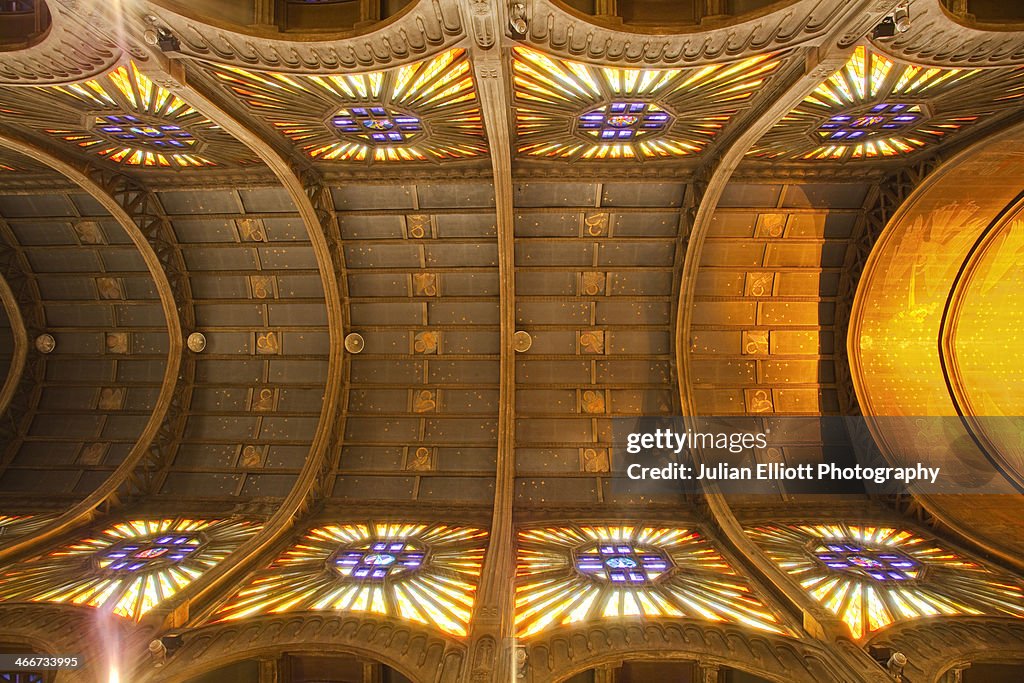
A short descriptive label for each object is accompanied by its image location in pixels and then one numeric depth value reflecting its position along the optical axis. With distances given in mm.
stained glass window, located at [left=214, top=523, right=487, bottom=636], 9898
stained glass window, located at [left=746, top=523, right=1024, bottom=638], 9734
